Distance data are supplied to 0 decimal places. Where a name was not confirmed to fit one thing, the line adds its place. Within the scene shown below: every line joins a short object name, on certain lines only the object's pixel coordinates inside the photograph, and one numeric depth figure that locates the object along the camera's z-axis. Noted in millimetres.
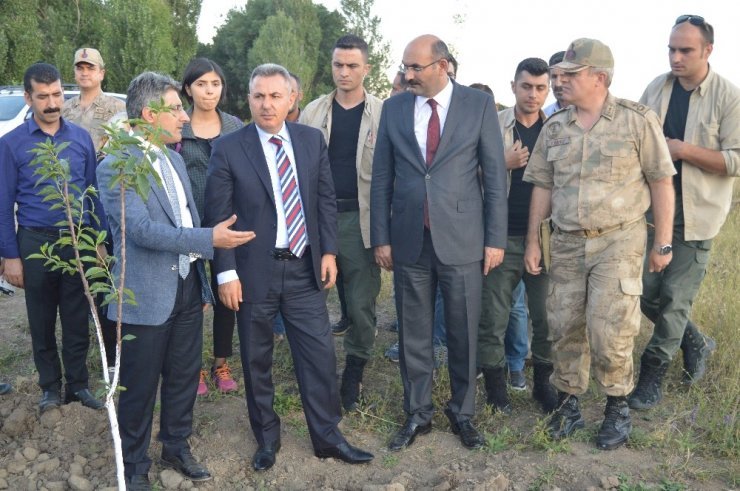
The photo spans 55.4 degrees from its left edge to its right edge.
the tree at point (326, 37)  34938
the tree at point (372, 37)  29516
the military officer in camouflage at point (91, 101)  5340
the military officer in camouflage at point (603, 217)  3707
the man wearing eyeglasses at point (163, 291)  3264
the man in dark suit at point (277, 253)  3582
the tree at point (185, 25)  24578
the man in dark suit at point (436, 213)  3811
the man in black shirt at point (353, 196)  4418
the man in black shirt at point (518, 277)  4332
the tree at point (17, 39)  18375
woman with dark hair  4258
